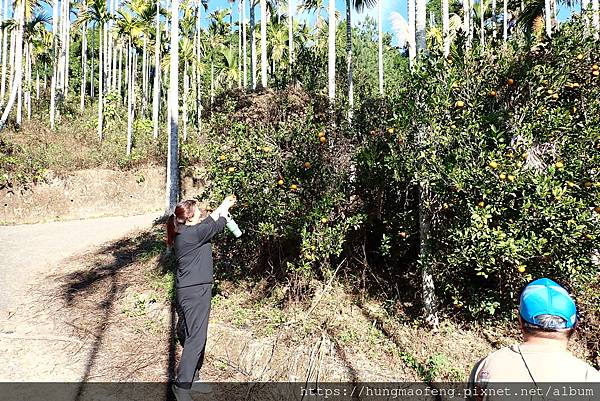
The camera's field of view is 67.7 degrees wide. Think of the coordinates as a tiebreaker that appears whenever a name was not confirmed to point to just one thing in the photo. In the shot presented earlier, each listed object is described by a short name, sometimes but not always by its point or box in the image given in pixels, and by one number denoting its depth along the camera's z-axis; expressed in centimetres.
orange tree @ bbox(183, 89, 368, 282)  508
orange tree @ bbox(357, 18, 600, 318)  410
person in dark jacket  360
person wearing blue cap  156
